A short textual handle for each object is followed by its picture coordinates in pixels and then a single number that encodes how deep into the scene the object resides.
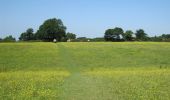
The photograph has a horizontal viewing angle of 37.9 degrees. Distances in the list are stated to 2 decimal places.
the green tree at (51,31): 91.54
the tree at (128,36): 106.73
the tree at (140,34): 121.13
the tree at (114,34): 108.90
